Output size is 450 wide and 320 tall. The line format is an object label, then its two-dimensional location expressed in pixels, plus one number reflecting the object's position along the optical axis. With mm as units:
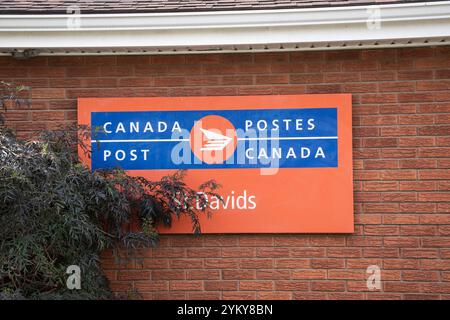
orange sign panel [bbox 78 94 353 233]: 5781
